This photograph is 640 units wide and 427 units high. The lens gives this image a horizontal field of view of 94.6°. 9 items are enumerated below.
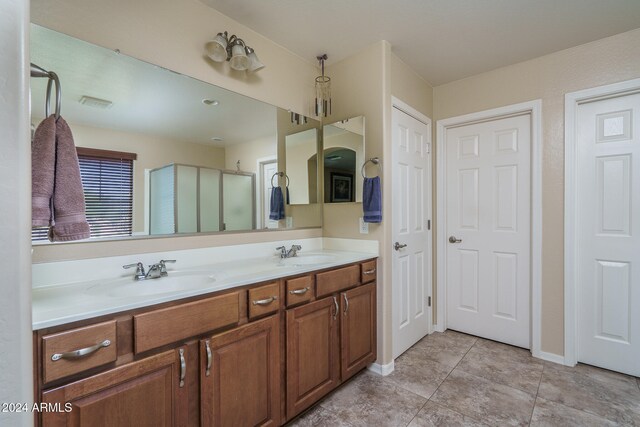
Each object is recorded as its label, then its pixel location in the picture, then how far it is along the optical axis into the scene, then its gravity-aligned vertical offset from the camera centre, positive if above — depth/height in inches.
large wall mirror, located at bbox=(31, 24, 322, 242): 52.9 +16.5
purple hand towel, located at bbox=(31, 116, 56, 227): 38.9 +6.0
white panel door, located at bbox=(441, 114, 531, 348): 99.4 -6.5
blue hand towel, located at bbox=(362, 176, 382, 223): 82.6 +3.2
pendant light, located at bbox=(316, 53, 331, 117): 96.7 +39.0
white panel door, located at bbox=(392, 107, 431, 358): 93.7 -6.1
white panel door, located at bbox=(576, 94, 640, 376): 82.7 -6.7
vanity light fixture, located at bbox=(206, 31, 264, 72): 67.7 +37.8
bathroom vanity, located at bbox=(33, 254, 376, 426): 35.9 -22.5
